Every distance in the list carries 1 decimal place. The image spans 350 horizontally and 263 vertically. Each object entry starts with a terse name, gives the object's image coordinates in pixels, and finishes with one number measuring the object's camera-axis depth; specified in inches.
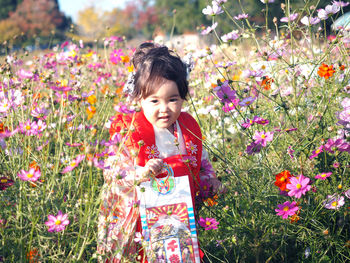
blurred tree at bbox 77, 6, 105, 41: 1123.9
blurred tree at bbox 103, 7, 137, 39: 1113.8
